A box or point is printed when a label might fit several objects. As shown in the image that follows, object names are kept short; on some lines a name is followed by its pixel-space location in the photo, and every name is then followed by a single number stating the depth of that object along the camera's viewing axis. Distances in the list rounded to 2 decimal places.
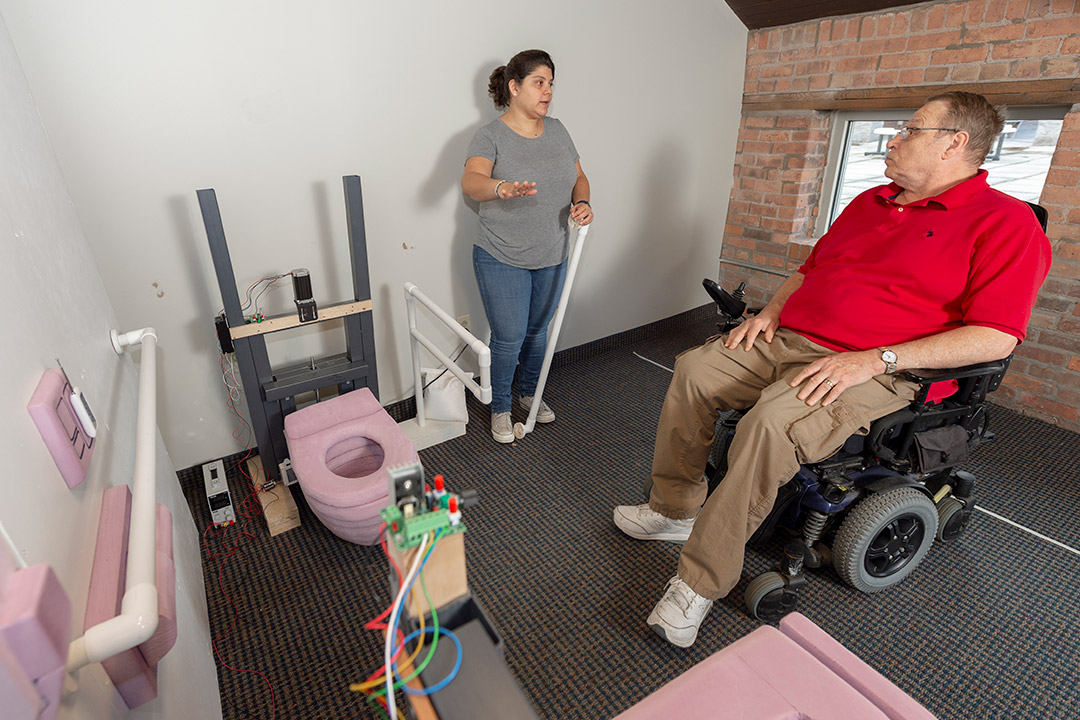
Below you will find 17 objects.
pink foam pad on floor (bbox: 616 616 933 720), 0.84
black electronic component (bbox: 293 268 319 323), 1.82
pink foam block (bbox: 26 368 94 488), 0.74
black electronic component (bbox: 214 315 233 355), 1.82
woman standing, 1.99
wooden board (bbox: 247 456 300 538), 1.90
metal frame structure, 1.76
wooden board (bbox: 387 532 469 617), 0.66
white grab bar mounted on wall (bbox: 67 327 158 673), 0.61
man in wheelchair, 1.42
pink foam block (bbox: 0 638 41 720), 0.47
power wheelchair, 1.51
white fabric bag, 2.35
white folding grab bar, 1.72
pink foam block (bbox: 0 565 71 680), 0.49
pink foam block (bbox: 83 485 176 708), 0.74
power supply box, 1.89
